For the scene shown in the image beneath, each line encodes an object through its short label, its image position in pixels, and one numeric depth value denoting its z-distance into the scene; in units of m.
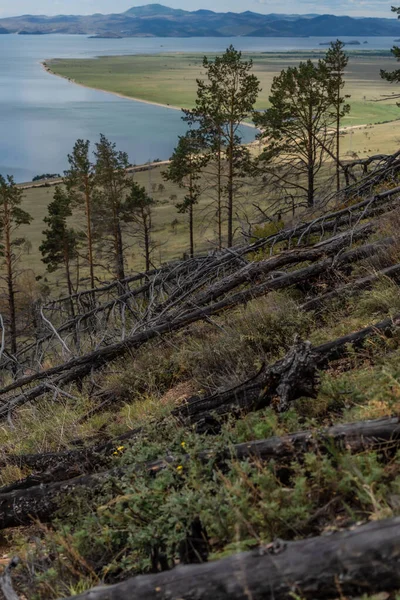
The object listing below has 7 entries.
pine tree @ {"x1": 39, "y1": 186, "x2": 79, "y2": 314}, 30.70
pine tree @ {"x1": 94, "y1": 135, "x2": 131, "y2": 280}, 29.73
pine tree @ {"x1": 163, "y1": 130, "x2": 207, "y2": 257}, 29.58
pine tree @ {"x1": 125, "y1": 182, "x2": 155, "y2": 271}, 30.28
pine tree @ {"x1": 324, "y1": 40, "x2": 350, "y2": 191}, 26.62
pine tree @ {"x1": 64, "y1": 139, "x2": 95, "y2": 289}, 29.05
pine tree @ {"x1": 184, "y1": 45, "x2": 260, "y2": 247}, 26.41
